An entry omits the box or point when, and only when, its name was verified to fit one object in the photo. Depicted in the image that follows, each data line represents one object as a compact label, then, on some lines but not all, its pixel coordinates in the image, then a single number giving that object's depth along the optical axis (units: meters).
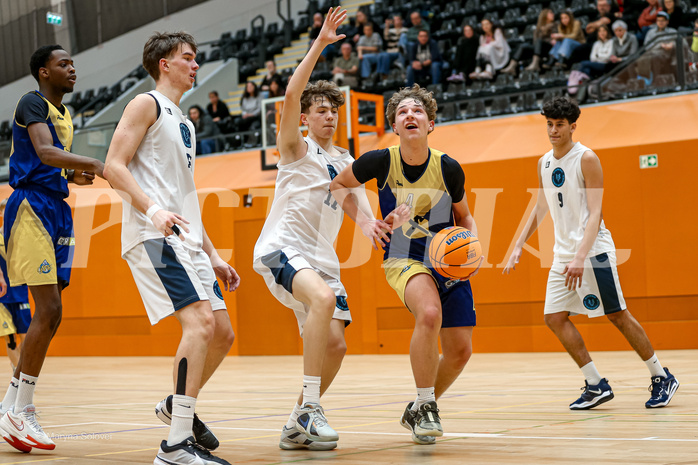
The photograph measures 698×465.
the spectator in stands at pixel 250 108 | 15.43
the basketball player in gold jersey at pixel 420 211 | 4.26
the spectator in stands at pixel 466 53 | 13.71
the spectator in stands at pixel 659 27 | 11.34
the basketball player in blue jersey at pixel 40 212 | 4.24
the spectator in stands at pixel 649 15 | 12.36
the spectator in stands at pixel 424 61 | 13.95
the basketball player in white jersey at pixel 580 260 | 5.33
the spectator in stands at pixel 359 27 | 15.98
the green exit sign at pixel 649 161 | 10.58
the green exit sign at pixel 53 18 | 21.14
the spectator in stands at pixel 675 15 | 11.80
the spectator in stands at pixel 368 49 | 15.06
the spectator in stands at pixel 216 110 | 15.86
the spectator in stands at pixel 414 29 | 14.71
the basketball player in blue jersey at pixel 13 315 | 8.03
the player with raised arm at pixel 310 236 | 4.10
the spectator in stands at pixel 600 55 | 11.93
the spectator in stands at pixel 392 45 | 14.86
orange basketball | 4.18
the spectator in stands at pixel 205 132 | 15.35
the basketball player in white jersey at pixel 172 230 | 3.42
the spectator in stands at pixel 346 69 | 14.84
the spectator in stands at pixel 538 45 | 13.10
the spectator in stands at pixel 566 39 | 12.69
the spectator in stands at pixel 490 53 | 13.46
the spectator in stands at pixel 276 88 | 15.24
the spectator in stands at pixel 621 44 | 11.67
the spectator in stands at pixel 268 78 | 15.66
